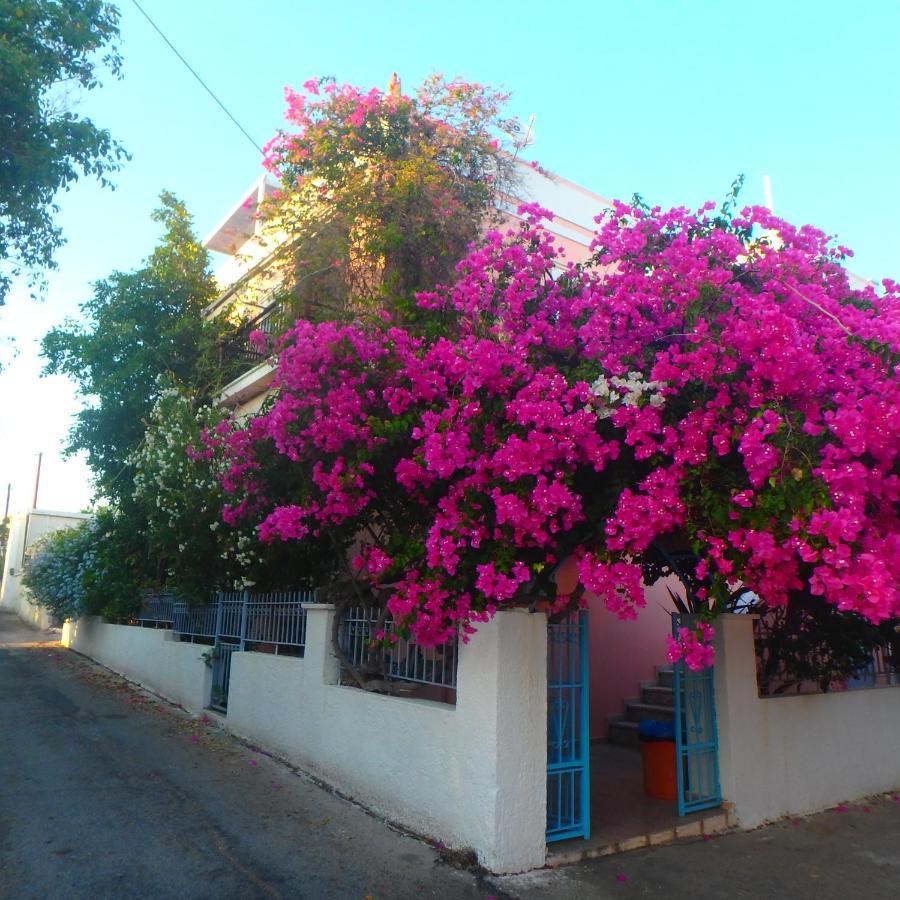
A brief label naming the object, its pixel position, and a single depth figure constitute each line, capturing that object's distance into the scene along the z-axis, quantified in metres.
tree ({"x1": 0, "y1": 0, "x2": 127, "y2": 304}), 7.46
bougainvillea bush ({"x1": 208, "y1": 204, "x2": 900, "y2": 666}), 3.99
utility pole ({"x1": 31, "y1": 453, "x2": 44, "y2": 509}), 38.62
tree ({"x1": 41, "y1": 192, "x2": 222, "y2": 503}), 13.00
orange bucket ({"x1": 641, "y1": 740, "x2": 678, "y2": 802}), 6.55
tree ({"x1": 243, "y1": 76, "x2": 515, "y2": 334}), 9.76
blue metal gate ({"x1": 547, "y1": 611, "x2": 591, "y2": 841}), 5.45
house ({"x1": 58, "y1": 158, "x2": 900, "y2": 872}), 5.07
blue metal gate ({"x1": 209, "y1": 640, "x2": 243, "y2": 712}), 9.82
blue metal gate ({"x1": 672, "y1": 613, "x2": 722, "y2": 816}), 6.20
